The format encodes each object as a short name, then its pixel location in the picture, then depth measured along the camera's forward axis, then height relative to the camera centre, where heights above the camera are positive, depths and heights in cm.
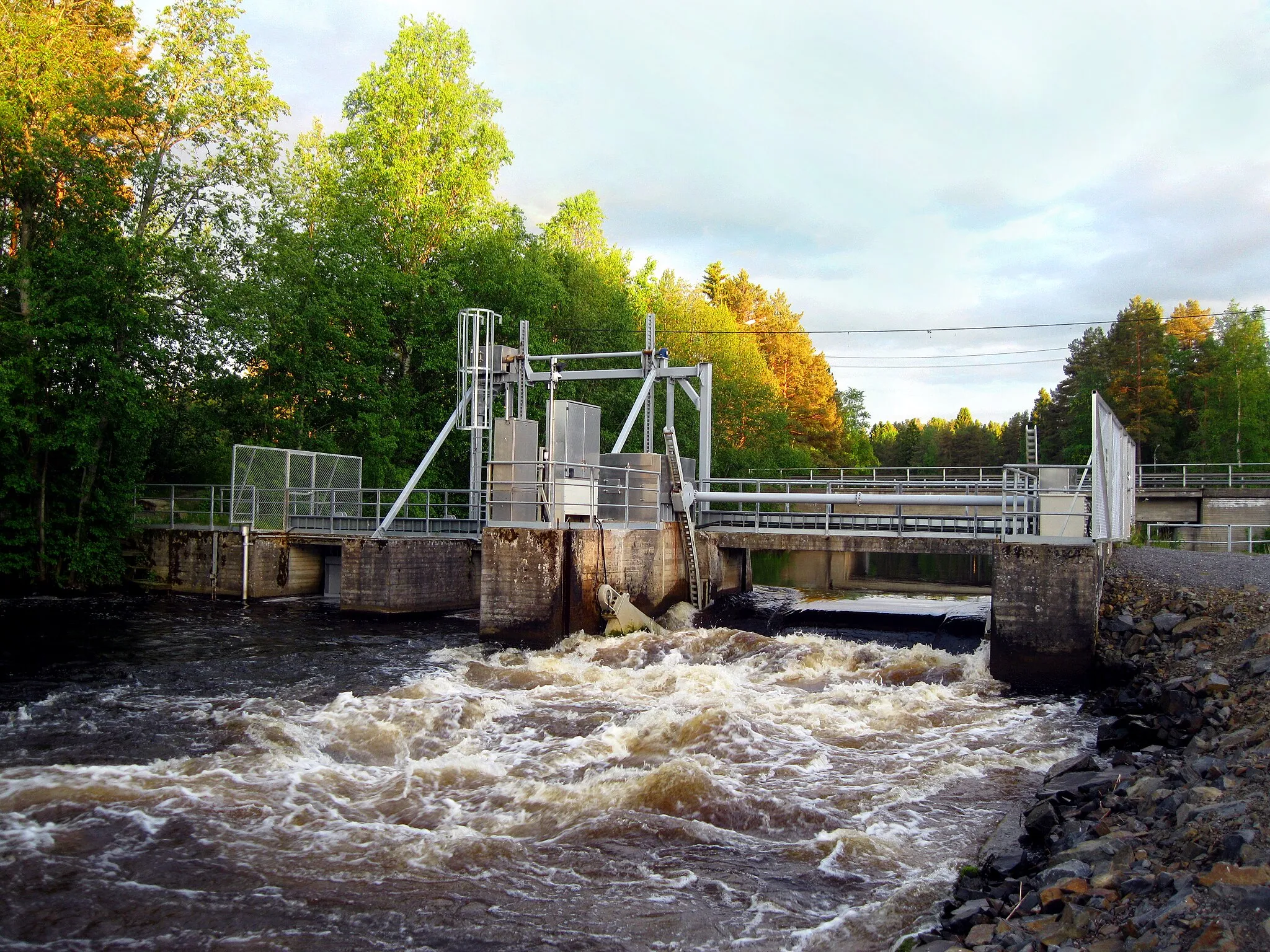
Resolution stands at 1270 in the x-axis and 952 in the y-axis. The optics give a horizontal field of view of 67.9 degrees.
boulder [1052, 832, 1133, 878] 551 -214
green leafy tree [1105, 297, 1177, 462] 5191 +628
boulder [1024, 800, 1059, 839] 675 -237
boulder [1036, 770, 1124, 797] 743 -234
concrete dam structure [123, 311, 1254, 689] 1372 -82
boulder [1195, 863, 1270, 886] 445 -182
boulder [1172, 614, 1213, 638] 1194 -165
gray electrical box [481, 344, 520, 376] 2094 +294
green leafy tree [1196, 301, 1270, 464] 4759 +497
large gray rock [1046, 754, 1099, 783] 817 -239
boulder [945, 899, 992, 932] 539 -245
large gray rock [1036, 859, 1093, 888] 538 -218
